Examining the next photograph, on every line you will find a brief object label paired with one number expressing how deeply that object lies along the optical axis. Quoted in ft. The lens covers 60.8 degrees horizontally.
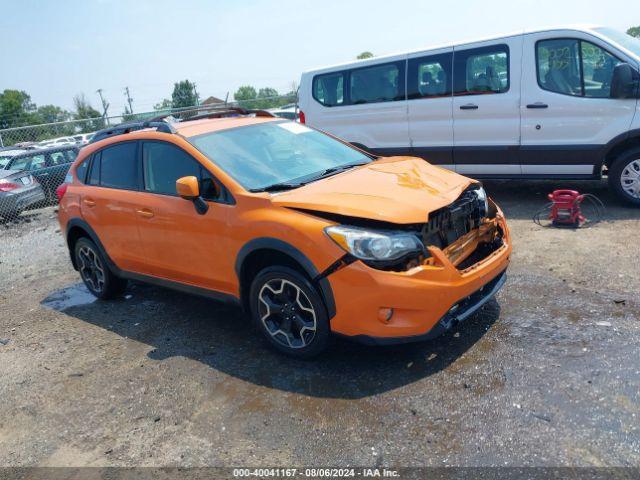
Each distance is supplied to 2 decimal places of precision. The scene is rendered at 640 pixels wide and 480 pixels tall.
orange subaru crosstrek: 11.11
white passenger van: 21.25
